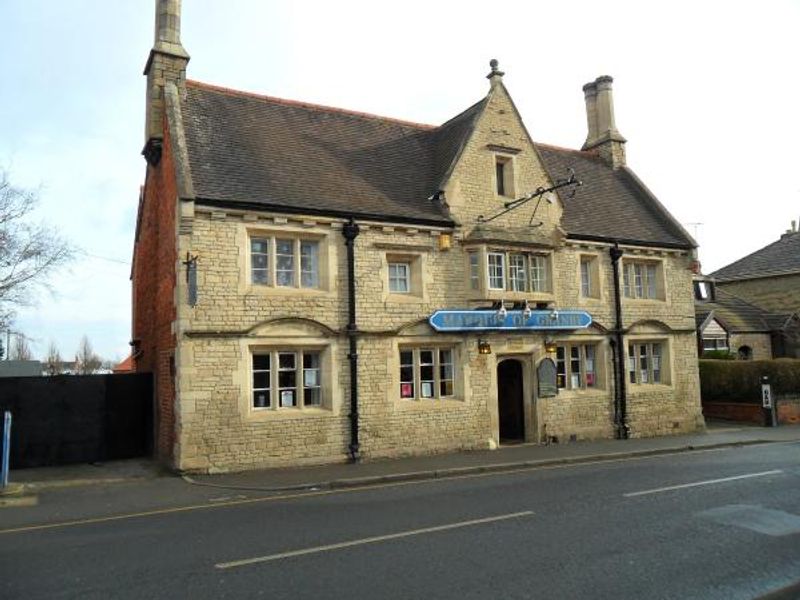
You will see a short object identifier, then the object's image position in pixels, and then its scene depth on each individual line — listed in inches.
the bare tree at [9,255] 754.2
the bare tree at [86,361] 3457.2
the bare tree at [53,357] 3746.6
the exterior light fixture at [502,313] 668.7
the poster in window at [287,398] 582.9
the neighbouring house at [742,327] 1248.2
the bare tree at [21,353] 2391.0
